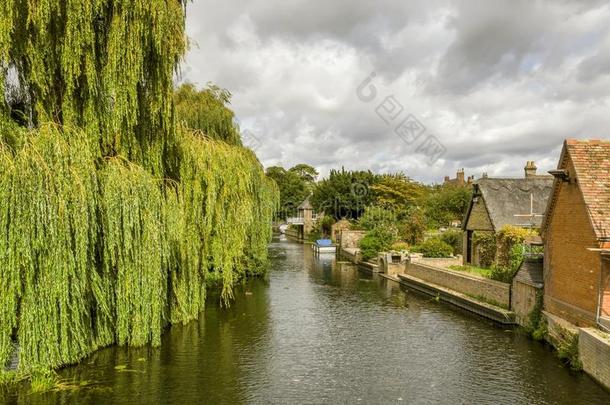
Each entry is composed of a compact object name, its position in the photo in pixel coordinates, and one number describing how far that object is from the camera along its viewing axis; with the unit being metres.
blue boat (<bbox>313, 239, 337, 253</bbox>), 50.81
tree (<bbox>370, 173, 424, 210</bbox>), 57.56
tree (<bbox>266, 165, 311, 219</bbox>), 99.56
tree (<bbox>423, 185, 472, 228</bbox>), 45.16
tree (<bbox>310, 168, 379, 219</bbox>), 62.25
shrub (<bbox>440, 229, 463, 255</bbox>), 34.78
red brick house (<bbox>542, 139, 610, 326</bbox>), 12.46
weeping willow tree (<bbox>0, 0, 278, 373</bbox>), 10.09
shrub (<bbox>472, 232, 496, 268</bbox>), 26.39
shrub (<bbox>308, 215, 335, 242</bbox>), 65.69
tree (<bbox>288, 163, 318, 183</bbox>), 125.38
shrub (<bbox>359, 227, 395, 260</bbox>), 38.38
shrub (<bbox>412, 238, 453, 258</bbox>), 31.55
